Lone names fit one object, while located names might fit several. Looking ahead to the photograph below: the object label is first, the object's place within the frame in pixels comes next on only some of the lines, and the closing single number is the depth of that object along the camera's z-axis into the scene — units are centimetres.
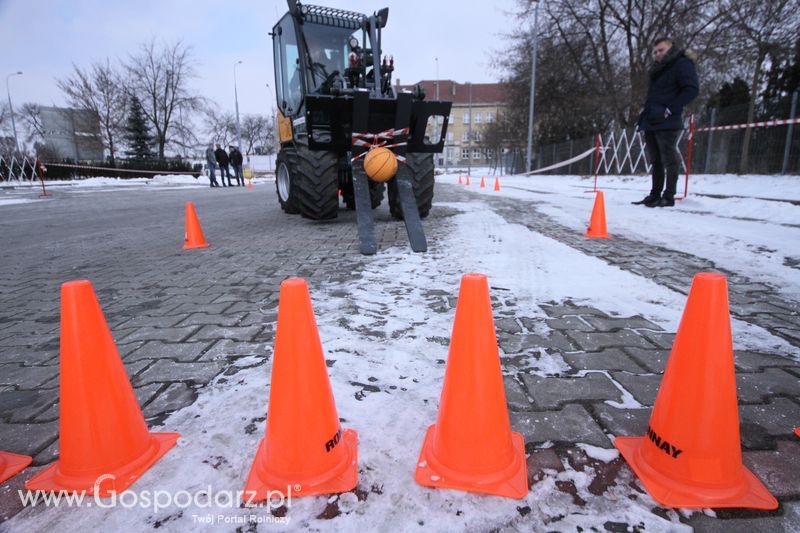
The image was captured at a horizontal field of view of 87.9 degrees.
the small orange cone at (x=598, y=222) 546
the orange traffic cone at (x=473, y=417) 142
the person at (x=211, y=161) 2159
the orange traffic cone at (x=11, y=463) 151
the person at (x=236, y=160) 2305
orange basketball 519
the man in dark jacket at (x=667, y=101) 655
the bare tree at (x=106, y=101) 3662
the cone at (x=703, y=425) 131
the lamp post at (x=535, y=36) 2184
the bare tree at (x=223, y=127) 5688
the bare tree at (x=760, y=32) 1152
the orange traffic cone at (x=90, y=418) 145
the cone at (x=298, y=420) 142
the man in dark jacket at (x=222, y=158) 2186
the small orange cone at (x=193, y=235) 554
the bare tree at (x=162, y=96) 4084
